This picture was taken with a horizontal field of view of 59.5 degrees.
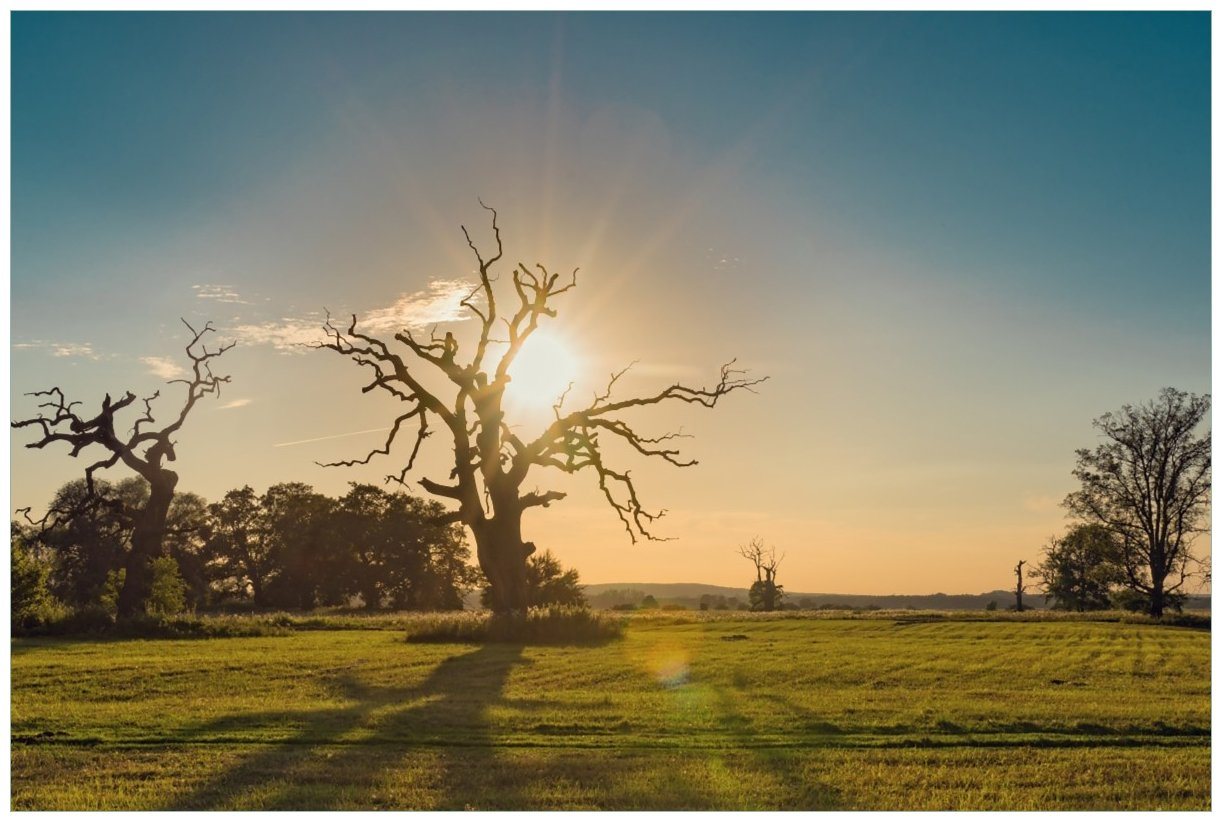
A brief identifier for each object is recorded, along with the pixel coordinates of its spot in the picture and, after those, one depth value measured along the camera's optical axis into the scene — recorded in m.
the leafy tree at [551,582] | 65.75
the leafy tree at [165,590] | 43.88
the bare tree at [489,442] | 35.69
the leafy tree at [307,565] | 74.94
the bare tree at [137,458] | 41.66
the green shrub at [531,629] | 32.12
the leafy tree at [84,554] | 68.88
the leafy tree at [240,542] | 78.50
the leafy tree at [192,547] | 66.94
